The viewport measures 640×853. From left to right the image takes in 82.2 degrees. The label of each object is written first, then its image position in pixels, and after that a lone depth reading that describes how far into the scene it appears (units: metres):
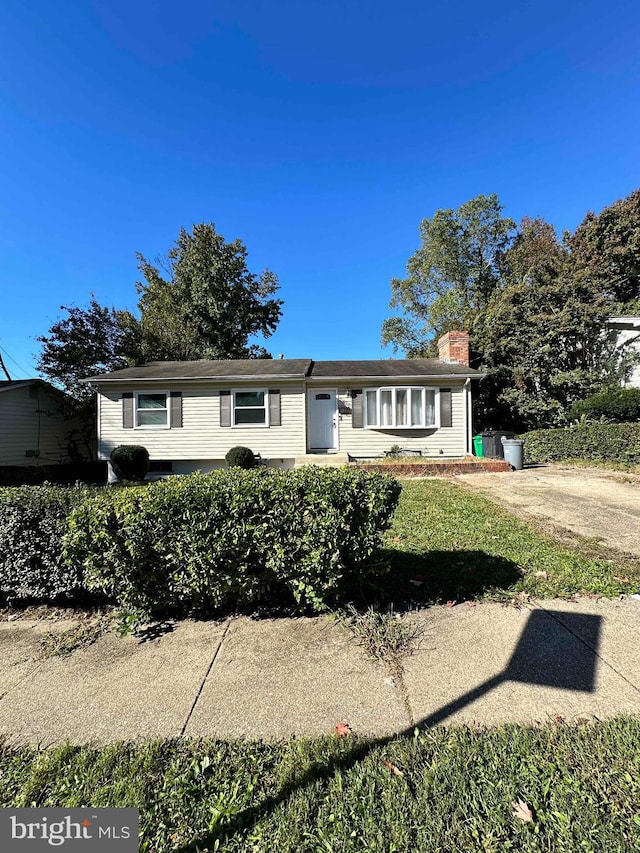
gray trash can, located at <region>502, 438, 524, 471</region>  11.40
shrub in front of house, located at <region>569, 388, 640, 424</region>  12.16
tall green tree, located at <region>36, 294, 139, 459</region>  16.44
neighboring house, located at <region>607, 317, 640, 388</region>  14.67
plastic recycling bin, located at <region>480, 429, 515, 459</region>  12.12
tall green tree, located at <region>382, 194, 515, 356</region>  23.06
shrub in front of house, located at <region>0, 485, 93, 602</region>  3.14
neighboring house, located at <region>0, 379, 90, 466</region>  13.27
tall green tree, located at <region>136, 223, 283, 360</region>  22.08
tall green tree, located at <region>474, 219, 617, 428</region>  14.39
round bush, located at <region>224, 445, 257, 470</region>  11.62
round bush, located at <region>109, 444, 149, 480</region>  11.40
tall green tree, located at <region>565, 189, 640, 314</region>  19.42
